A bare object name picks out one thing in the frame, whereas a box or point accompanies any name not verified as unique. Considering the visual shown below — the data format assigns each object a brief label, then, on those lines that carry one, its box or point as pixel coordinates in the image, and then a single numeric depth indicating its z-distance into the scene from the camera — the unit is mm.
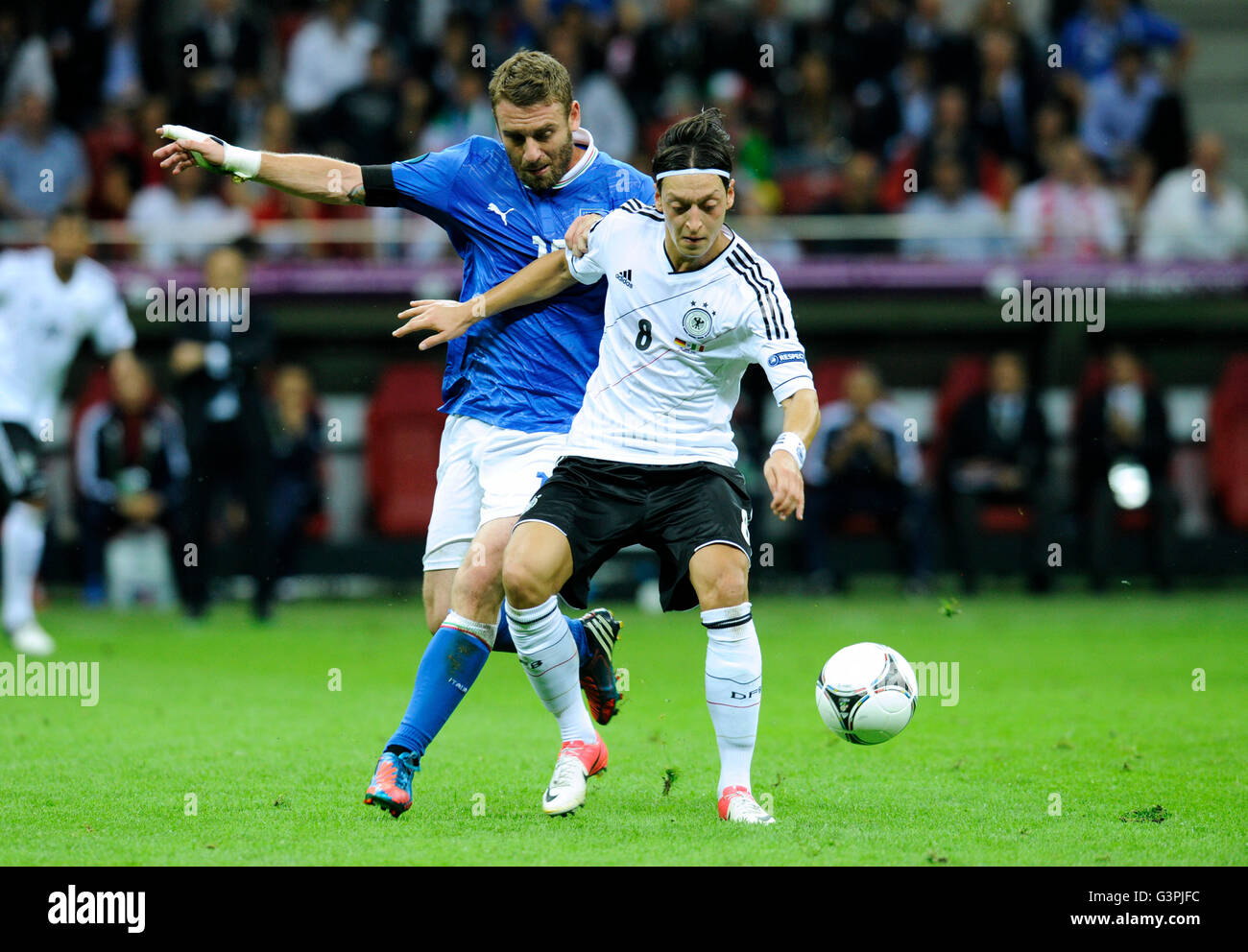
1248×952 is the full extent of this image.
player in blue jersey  6145
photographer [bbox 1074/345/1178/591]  14883
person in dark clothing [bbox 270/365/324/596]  14344
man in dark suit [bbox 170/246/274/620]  12938
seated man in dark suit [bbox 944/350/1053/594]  14812
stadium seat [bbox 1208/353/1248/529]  15578
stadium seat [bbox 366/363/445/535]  15273
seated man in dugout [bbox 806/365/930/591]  14586
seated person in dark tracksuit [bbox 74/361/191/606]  14219
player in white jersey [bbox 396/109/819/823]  5684
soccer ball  6125
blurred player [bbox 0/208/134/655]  11391
